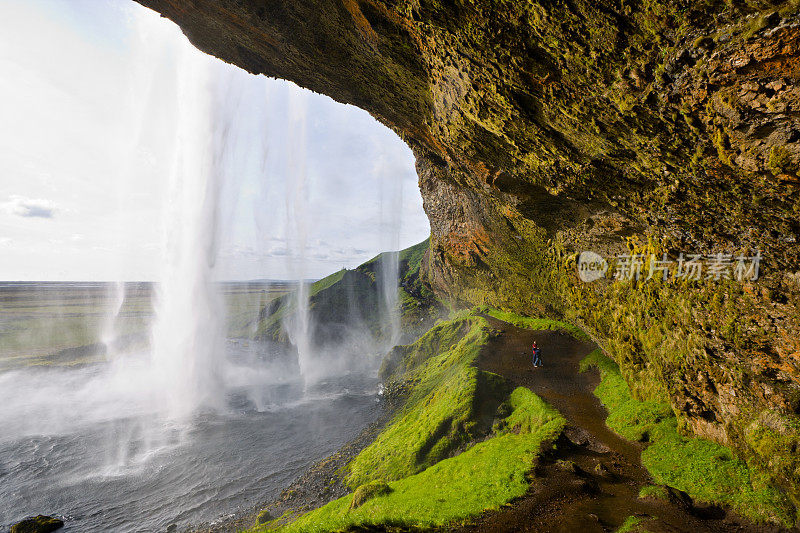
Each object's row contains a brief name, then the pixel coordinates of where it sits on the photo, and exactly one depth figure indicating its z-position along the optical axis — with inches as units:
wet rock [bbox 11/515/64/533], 647.8
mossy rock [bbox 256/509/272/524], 637.3
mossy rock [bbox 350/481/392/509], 530.3
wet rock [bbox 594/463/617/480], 457.1
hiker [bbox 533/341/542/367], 932.6
